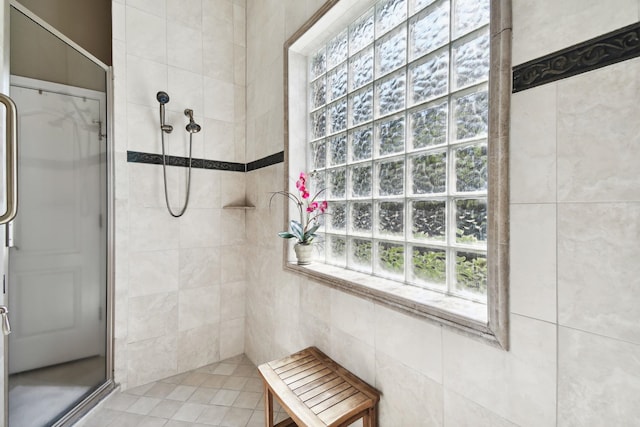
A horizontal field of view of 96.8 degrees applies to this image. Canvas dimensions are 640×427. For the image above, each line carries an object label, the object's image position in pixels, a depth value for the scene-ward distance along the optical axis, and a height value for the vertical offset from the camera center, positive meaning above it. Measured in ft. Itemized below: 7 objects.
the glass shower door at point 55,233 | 4.28 -0.35
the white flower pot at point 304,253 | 5.30 -0.74
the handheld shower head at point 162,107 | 6.05 +2.33
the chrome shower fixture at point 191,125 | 6.34 +1.96
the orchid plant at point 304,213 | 5.23 +0.01
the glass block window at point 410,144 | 3.26 +0.99
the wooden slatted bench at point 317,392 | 3.37 -2.37
